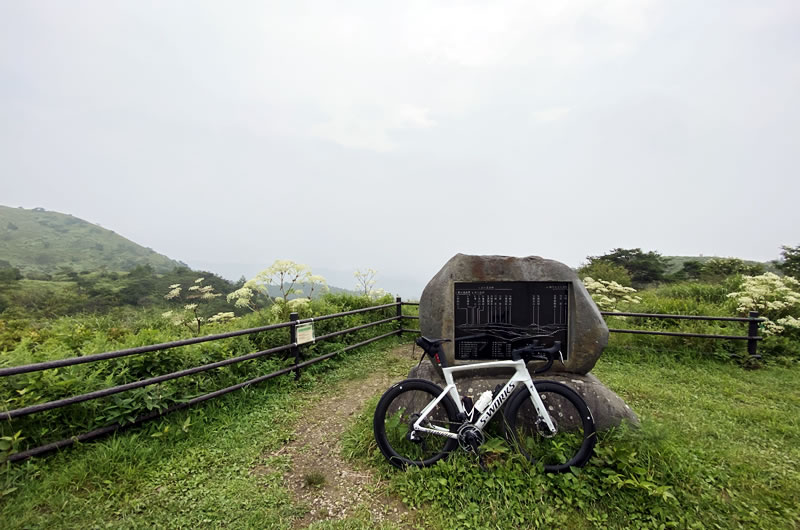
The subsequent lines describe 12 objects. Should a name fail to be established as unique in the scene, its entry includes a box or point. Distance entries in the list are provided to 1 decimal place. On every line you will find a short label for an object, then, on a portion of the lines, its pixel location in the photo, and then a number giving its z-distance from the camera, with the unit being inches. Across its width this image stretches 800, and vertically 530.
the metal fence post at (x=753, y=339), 244.8
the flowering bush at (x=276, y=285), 286.8
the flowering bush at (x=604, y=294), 356.2
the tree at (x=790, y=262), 554.7
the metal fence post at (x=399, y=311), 355.2
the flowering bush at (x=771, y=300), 273.6
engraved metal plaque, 152.5
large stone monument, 149.1
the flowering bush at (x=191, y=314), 267.9
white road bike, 116.6
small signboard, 212.8
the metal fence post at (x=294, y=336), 209.6
